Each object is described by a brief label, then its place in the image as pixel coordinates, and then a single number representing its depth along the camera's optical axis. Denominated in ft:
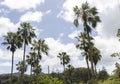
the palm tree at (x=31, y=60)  89.73
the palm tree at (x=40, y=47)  76.44
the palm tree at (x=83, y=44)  58.81
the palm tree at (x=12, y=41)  69.97
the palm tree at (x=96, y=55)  73.51
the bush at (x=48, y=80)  51.93
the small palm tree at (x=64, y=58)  100.69
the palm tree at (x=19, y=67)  106.55
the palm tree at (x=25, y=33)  69.43
